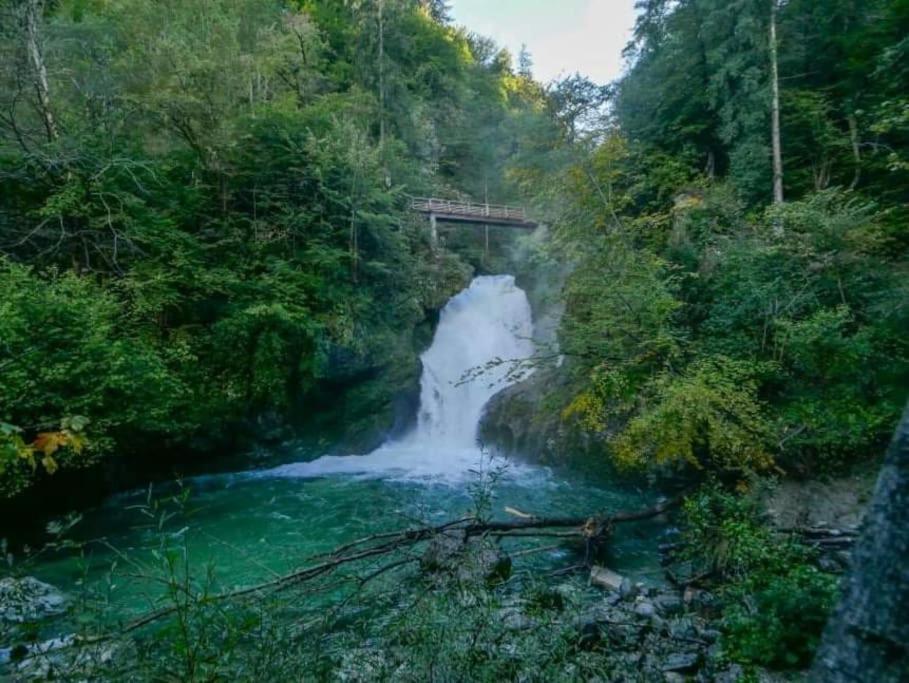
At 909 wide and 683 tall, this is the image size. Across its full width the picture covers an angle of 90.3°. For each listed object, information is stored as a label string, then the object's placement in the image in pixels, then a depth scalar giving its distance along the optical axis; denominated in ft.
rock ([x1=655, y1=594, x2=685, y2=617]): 15.08
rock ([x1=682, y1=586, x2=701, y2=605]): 15.32
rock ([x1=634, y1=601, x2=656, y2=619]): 14.00
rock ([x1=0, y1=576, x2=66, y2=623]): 5.70
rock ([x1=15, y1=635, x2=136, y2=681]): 5.11
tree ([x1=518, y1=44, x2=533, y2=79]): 131.75
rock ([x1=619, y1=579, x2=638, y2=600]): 16.56
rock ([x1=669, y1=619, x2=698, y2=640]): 12.03
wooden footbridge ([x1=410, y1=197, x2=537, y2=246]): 64.08
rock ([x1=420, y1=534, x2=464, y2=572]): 11.17
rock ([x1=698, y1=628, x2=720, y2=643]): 11.86
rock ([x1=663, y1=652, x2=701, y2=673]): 10.68
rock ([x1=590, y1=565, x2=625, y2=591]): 17.63
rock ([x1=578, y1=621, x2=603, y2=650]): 11.39
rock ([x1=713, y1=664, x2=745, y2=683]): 9.96
